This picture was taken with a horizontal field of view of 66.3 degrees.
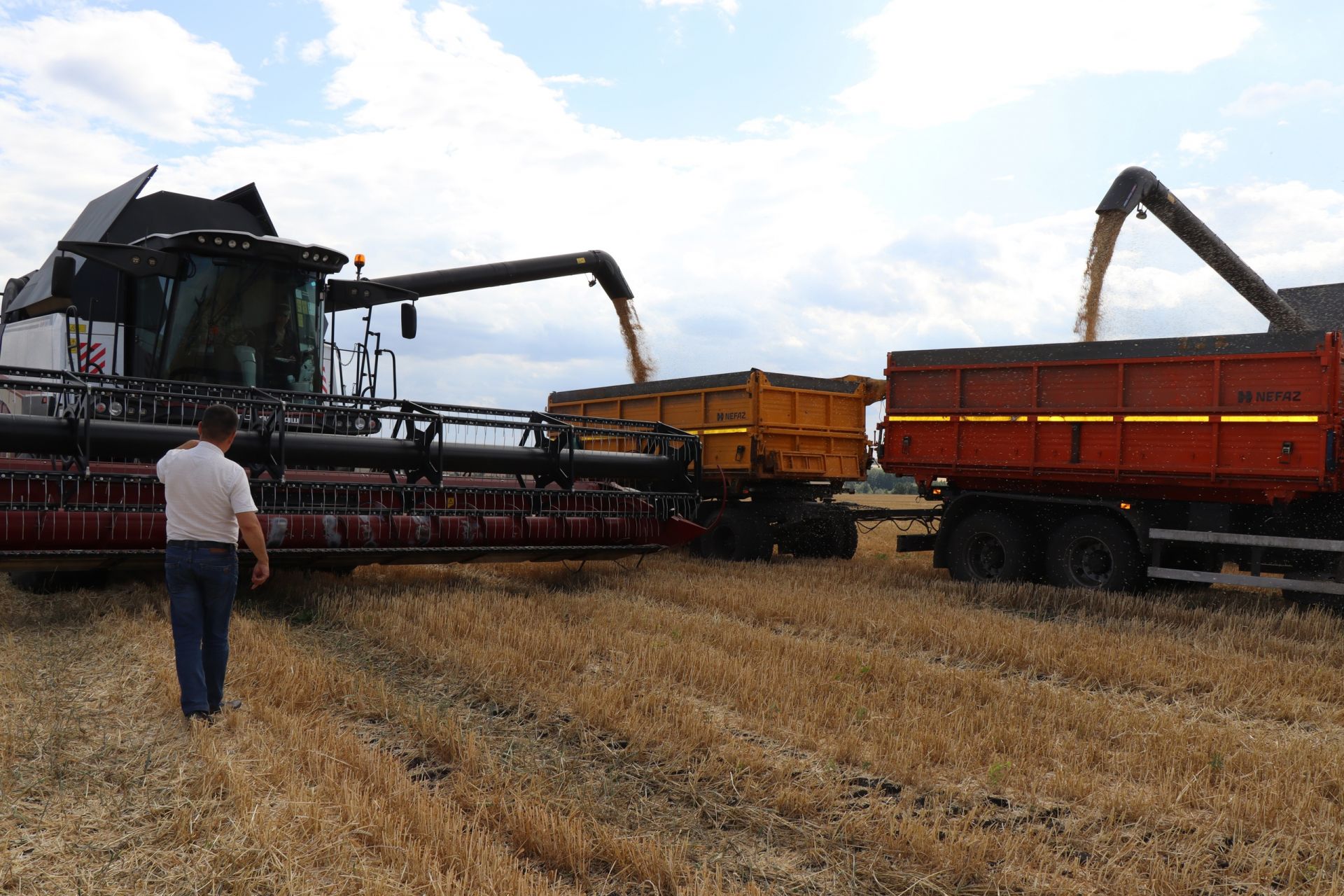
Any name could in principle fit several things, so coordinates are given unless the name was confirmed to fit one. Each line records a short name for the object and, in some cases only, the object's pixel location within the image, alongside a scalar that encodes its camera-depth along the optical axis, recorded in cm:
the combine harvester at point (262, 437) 738
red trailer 884
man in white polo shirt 481
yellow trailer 1307
